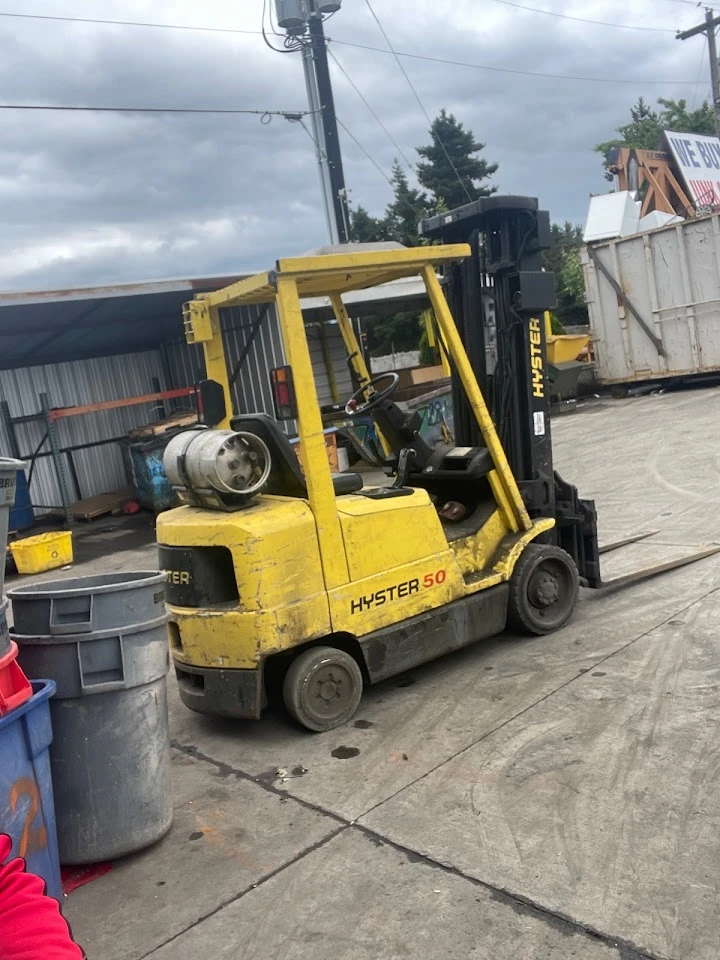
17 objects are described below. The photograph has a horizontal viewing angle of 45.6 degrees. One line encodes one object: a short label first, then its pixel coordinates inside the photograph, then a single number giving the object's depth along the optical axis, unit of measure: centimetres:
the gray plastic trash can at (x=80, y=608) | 341
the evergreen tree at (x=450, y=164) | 4203
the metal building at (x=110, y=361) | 1262
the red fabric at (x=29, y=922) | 155
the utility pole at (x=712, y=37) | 3381
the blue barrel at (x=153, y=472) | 1364
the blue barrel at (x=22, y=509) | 1328
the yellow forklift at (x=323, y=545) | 449
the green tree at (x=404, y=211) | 4216
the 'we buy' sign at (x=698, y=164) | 2325
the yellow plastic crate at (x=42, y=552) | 1055
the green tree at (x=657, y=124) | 4672
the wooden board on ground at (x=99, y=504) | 1395
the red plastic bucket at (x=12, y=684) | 287
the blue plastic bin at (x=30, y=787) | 285
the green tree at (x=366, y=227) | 4486
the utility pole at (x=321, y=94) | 1769
